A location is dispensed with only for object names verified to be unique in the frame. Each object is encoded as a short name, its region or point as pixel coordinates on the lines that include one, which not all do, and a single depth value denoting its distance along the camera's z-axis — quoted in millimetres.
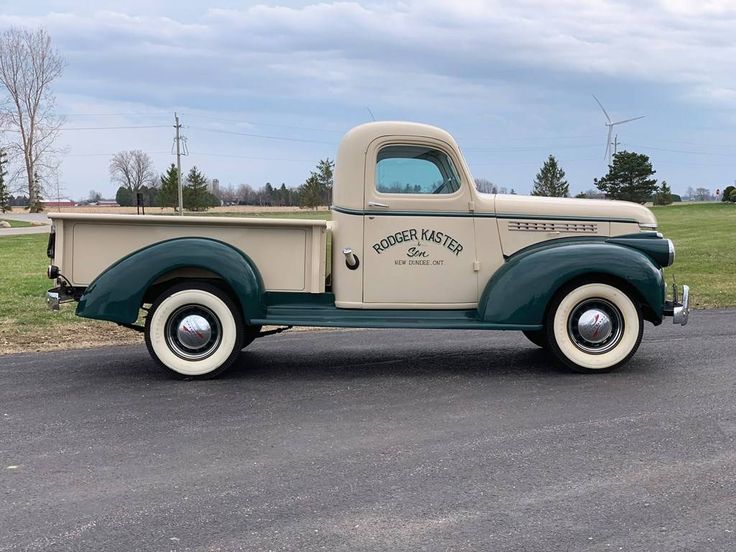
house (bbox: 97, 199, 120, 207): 88856
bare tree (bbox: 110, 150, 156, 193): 86438
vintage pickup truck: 6219
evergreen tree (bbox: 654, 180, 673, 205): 70188
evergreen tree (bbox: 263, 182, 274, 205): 96375
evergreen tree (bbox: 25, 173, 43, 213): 61875
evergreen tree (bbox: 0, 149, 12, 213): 57156
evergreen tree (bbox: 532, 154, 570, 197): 67125
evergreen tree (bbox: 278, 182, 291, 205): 94188
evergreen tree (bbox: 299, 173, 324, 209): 77500
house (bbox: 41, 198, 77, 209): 72100
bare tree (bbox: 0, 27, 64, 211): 59875
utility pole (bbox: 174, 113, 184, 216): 63738
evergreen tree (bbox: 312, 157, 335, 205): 78375
